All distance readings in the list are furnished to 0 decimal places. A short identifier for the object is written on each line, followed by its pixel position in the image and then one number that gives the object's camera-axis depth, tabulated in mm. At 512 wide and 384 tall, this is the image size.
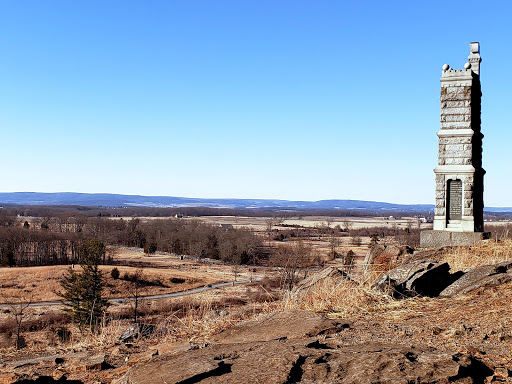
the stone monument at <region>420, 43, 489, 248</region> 16266
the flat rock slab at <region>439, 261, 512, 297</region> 7500
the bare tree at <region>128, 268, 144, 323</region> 64606
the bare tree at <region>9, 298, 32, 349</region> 49025
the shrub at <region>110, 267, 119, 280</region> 69250
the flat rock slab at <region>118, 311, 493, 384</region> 3909
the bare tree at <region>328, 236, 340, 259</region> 90788
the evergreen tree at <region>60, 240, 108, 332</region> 44844
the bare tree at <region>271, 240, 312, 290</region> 67625
